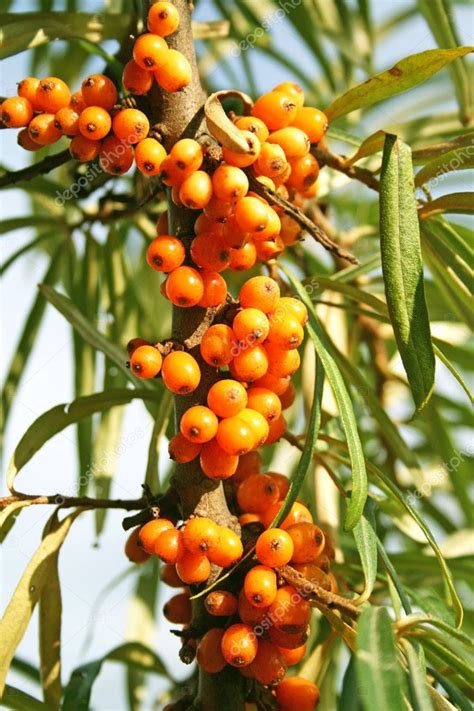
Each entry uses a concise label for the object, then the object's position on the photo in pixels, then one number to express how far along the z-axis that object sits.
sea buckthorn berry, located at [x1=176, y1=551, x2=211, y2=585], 0.41
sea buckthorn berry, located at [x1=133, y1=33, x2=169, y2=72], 0.41
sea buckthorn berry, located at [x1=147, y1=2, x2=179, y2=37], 0.42
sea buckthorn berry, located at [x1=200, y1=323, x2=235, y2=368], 0.40
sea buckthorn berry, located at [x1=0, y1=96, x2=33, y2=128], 0.43
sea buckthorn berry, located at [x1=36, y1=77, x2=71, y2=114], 0.43
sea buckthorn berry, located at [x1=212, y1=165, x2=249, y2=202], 0.40
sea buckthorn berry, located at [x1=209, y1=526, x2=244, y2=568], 0.41
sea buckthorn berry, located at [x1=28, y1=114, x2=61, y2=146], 0.42
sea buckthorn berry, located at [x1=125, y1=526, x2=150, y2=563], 0.44
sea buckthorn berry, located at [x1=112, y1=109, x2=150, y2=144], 0.41
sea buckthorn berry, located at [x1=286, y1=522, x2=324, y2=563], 0.41
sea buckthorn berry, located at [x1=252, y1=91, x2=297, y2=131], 0.43
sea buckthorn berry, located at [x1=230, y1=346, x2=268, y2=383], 0.40
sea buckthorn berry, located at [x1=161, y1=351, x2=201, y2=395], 0.40
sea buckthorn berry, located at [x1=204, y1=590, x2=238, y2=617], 0.41
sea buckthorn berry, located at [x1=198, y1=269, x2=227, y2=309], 0.41
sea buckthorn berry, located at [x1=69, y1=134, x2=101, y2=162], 0.42
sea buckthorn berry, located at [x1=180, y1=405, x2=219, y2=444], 0.40
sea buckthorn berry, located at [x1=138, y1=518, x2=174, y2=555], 0.41
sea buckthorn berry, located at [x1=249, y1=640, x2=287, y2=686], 0.41
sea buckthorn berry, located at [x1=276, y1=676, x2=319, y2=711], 0.42
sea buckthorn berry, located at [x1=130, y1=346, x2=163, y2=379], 0.41
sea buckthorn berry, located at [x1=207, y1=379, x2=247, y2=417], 0.40
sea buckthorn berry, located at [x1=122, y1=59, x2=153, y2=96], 0.42
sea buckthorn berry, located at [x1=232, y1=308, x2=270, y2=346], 0.40
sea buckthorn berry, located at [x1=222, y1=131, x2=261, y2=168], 0.40
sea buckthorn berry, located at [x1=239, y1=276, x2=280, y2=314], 0.40
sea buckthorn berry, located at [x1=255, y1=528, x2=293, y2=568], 0.40
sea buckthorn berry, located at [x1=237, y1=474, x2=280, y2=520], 0.42
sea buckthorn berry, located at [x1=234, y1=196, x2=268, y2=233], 0.40
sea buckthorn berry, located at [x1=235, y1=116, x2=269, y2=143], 0.41
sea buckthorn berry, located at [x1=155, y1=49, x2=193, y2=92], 0.42
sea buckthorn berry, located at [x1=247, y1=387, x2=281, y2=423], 0.41
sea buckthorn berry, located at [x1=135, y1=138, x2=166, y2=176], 0.41
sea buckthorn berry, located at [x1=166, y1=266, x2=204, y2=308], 0.40
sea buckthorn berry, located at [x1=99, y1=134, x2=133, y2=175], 0.42
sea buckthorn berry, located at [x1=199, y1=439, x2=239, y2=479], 0.41
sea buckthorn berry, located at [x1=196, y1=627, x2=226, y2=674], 0.41
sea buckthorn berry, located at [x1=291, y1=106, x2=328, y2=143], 0.44
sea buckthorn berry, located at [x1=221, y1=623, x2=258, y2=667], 0.40
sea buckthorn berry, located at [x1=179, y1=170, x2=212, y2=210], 0.40
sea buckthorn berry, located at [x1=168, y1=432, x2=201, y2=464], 0.41
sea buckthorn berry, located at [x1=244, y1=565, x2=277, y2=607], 0.40
